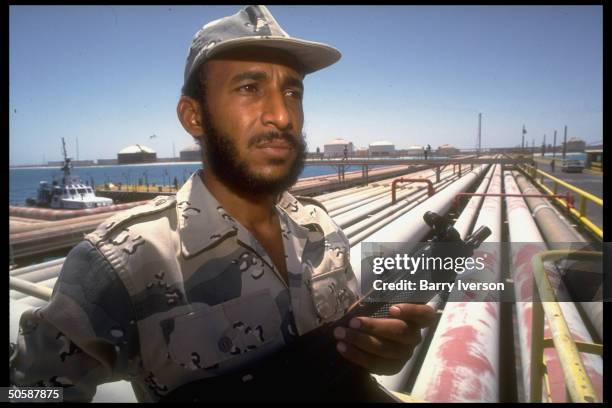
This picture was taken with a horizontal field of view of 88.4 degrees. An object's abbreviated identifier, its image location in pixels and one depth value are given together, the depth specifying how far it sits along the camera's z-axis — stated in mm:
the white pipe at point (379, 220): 5441
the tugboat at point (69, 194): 22375
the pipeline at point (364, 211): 6324
